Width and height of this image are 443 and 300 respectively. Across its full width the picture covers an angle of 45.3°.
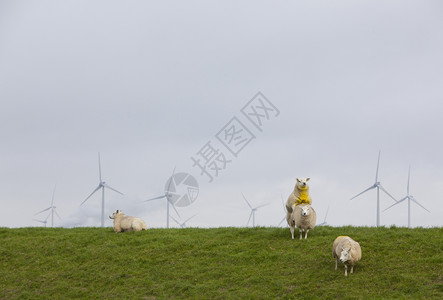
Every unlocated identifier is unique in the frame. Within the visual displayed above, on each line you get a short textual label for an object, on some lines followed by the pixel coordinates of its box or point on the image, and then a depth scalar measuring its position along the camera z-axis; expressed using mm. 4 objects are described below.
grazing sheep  16250
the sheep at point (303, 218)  19812
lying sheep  24594
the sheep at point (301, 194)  20516
